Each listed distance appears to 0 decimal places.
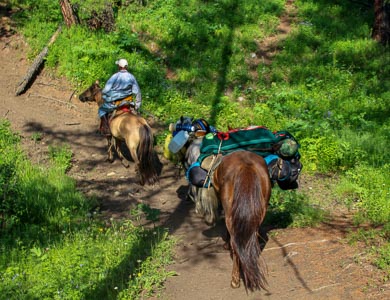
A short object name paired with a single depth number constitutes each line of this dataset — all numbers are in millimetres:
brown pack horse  6054
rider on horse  10562
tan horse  9836
